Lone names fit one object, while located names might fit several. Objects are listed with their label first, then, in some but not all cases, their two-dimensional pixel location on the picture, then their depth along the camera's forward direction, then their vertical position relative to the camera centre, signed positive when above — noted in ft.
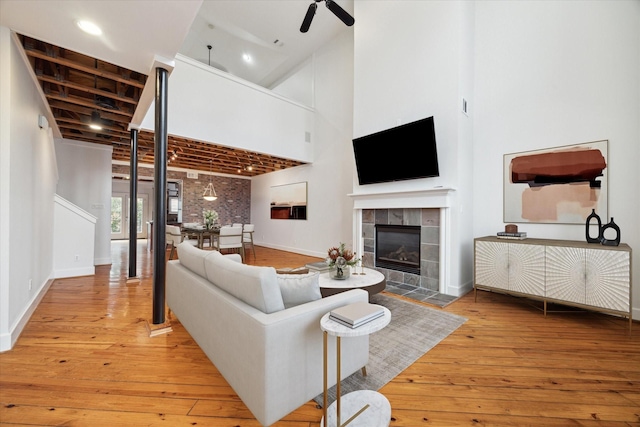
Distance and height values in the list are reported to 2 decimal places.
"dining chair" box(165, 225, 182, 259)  19.75 -1.62
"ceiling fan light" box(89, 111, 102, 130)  12.91 +4.62
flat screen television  12.44 +3.22
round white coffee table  8.91 -2.46
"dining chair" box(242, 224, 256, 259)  21.80 -1.24
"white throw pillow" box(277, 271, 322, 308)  5.45 -1.56
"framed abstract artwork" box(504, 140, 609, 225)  9.94 +1.34
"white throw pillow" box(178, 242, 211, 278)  7.08 -1.28
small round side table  4.16 -3.56
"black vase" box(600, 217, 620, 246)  8.61 -0.63
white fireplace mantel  11.98 +0.54
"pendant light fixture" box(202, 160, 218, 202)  23.79 +1.80
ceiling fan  11.37 +9.03
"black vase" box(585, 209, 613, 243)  9.06 -0.47
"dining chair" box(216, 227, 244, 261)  18.90 -1.75
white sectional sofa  4.29 -2.22
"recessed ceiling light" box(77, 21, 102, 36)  6.89 +4.96
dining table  19.84 -1.39
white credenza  8.28 -1.95
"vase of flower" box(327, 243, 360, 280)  9.89 -1.80
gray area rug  5.94 -3.68
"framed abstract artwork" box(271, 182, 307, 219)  23.94 +1.32
